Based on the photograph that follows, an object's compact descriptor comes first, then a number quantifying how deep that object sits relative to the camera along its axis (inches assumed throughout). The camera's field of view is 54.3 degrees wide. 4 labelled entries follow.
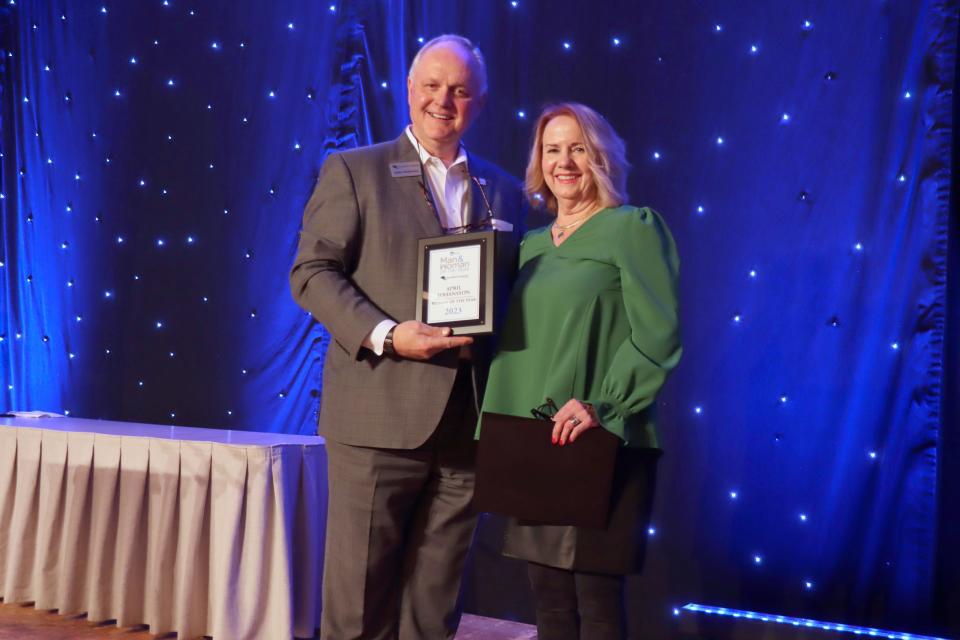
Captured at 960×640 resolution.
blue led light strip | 100.2
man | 78.0
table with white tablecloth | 105.0
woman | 67.3
